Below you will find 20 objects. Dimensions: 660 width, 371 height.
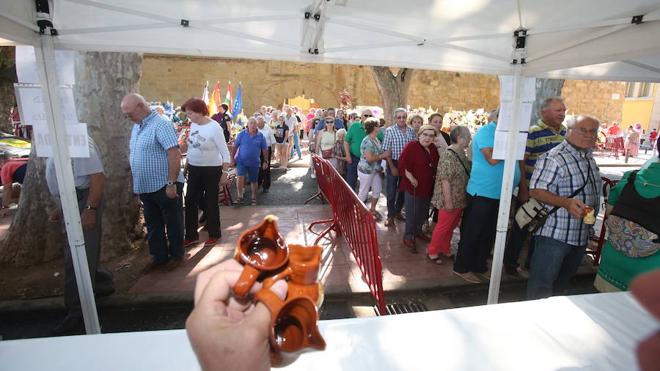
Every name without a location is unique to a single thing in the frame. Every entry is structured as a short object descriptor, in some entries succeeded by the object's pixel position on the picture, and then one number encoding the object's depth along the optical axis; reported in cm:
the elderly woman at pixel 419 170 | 421
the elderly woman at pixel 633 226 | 219
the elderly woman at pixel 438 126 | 520
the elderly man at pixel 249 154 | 639
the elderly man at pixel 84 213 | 283
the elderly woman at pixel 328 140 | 694
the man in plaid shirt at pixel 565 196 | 251
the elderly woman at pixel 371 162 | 524
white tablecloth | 128
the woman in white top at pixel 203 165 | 429
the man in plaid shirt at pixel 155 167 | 342
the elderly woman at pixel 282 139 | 1056
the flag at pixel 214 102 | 1077
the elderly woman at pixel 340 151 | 670
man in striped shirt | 353
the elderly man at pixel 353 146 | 630
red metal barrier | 286
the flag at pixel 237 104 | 1426
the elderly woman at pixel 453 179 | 377
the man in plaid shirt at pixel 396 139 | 518
